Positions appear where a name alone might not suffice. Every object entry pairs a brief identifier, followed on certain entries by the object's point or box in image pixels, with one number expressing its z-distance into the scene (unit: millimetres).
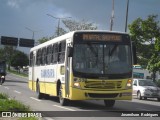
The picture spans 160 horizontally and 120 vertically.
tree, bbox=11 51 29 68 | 106751
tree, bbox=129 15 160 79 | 36352
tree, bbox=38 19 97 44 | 62076
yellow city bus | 14284
